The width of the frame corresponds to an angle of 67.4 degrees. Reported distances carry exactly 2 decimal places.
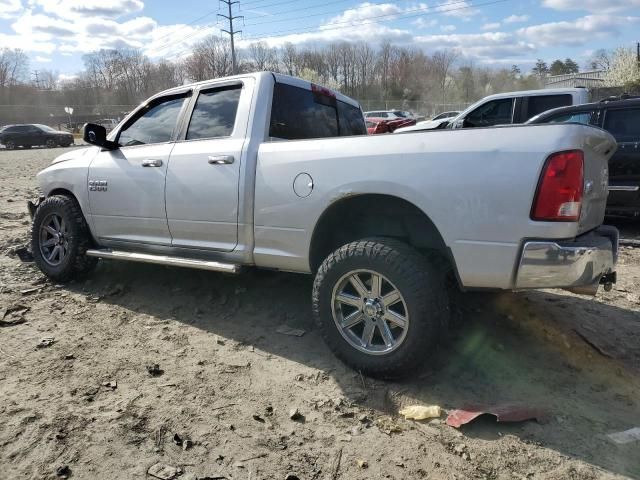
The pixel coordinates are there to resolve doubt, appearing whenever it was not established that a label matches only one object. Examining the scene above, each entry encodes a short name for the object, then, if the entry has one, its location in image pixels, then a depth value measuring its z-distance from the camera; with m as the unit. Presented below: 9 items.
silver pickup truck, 2.49
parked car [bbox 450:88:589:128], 9.02
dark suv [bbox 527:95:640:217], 6.21
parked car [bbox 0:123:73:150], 28.73
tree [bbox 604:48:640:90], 34.47
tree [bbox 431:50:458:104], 85.69
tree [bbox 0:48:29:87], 76.12
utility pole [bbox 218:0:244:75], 47.97
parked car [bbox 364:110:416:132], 34.17
